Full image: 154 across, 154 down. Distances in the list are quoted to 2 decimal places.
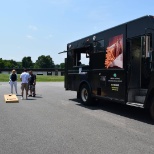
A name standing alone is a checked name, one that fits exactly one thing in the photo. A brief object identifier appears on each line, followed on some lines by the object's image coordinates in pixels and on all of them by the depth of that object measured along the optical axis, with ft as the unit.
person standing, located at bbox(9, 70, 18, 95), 37.72
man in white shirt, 32.26
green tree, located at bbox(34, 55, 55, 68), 345.43
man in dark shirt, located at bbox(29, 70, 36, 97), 34.97
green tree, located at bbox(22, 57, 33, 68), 347.95
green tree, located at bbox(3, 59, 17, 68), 341.34
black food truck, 17.26
